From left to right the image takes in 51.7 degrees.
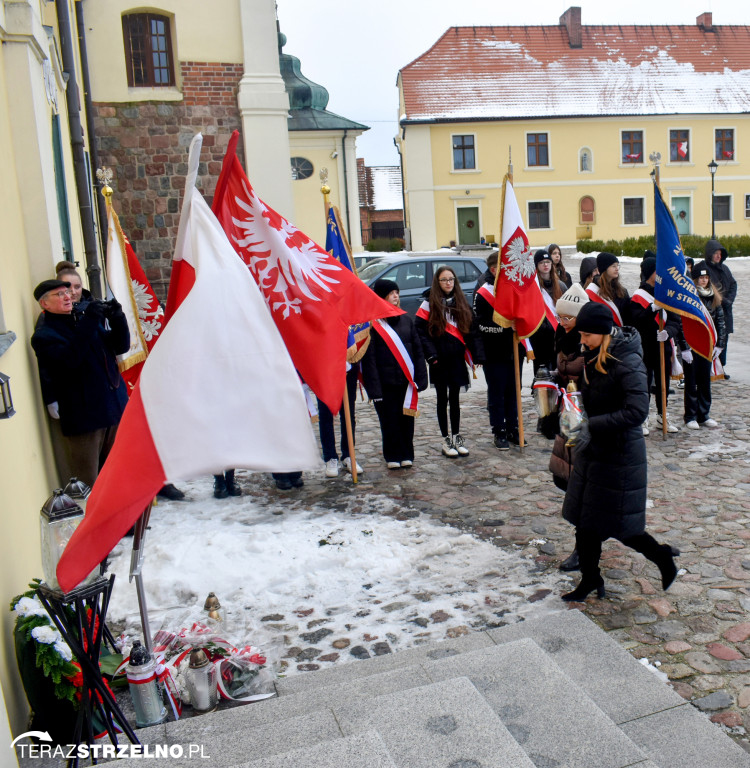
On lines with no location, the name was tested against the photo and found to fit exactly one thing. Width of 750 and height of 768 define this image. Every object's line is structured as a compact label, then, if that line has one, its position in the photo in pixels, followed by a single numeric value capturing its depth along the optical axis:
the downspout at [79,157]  10.49
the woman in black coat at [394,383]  7.67
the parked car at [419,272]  14.38
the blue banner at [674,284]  7.83
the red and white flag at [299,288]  3.73
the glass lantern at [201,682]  3.78
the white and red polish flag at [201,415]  2.84
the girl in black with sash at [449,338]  7.96
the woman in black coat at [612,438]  4.43
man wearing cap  5.14
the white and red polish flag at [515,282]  8.00
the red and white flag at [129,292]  6.23
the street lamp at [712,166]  33.47
